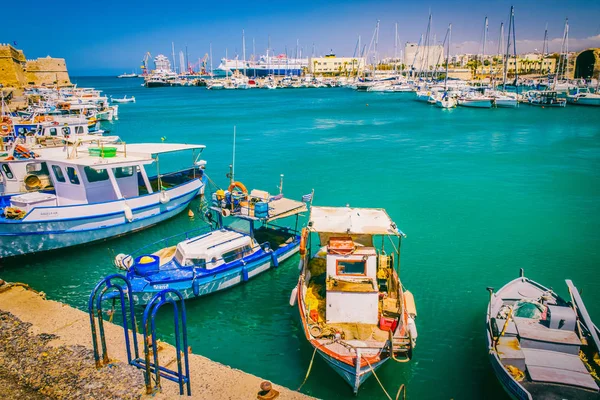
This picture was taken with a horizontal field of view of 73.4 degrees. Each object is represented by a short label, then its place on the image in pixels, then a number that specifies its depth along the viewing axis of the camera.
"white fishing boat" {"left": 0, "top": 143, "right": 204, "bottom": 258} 19.66
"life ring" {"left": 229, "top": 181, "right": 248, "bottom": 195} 18.20
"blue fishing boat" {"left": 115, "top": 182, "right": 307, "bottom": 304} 15.18
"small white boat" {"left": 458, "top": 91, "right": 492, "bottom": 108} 86.75
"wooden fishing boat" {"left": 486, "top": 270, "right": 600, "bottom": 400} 10.01
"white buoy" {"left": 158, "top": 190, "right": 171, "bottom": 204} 23.92
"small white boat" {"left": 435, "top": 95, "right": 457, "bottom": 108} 89.06
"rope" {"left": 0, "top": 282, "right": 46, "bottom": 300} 11.44
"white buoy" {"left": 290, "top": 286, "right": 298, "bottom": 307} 13.70
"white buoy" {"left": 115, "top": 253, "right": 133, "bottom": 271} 15.96
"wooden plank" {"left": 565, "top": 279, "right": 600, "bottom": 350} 10.98
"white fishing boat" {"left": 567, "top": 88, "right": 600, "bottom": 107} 87.81
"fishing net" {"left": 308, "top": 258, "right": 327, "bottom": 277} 15.61
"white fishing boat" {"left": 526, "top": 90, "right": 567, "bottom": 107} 90.19
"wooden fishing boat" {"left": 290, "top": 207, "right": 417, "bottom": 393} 11.19
